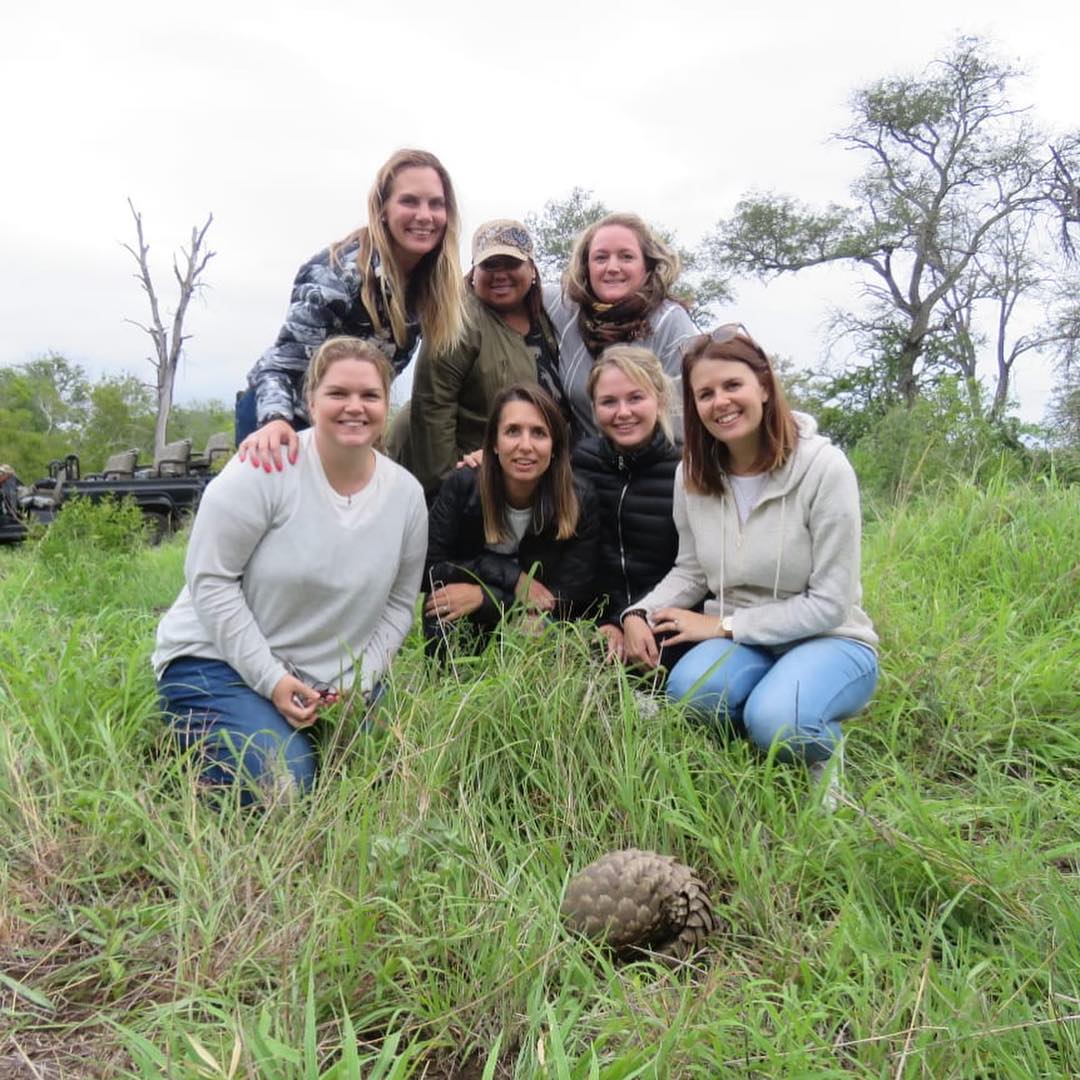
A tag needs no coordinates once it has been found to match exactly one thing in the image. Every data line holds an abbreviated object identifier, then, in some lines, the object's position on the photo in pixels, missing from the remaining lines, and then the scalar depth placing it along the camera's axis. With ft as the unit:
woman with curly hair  11.79
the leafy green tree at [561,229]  90.48
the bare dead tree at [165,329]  88.84
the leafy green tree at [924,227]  73.05
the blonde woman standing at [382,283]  10.98
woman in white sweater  9.30
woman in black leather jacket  10.54
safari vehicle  42.14
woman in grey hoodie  9.15
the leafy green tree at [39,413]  117.70
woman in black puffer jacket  10.62
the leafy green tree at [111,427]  127.13
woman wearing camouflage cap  11.78
